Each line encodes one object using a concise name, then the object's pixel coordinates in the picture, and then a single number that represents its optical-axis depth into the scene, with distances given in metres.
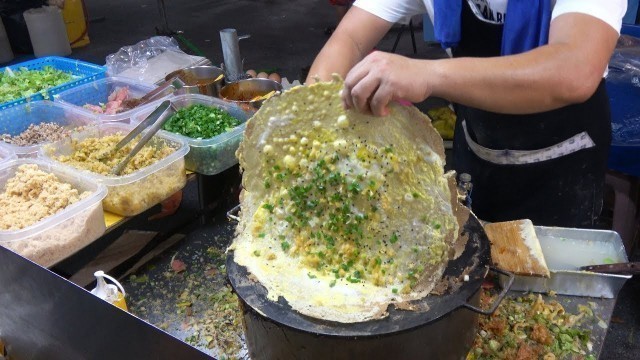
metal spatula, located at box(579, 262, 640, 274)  1.50
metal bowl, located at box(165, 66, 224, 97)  2.79
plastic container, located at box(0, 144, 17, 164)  2.00
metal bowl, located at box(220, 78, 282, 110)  2.64
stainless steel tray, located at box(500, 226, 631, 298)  1.57
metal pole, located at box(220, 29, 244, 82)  2.96
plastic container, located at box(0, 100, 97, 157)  2.34
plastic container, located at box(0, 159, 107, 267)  1.63
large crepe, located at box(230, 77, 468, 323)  1.29
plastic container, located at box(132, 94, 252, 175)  2.11
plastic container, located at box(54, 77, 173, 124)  2.59
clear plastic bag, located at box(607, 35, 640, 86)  2.66
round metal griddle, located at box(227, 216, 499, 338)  1.11
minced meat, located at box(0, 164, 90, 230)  1.71
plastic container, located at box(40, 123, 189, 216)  1.88
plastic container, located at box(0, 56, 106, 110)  2.63
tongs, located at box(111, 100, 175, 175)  1.93
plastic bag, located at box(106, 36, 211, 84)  3.03
